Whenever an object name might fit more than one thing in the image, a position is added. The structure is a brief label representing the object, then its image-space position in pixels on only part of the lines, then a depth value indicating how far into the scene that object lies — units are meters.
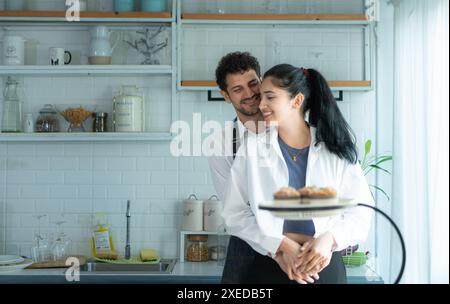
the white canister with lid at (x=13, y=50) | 5.34
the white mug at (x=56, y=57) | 5.44
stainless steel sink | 5.22
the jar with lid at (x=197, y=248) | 5.67
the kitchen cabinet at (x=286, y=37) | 5.55
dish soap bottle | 5.38
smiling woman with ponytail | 4.23
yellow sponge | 5.57
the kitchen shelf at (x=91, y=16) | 5.34
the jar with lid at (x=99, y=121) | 5.62
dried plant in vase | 5.76
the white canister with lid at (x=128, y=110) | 5.62
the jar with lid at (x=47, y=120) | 5.34
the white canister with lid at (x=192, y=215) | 5.75
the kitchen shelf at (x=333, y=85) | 5.68
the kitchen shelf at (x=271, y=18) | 5.52
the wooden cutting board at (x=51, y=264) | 5.08
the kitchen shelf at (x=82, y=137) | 5.36
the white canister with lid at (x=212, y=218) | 5.88
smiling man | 4.47
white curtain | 4.96
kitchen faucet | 5.57
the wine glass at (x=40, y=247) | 5.25
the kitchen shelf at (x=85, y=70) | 5.39
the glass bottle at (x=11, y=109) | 5.26
